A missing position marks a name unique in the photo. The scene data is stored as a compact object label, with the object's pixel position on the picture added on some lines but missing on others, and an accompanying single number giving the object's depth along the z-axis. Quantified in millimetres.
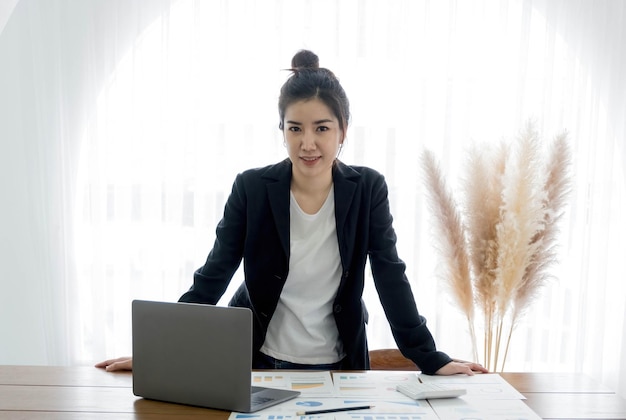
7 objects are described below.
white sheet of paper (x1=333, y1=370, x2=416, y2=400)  1572
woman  1869
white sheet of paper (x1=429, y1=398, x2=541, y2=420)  1443
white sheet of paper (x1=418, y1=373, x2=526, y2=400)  1590
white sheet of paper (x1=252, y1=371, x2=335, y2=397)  1581
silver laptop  1399
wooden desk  1461
